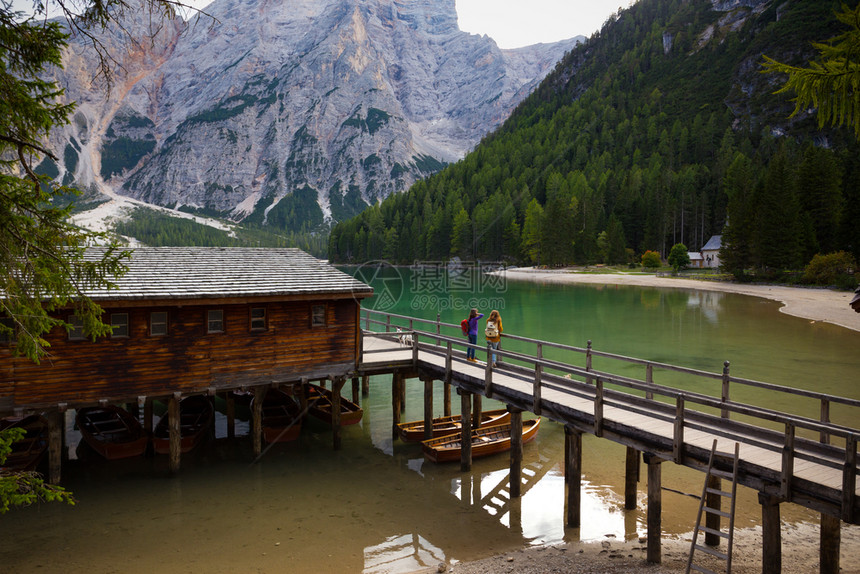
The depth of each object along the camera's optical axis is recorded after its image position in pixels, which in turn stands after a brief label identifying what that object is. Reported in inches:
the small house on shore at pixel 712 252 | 4247.0
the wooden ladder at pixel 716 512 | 382.3
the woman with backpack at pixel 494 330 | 736.3
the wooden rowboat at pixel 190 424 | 738.8
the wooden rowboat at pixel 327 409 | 874.1
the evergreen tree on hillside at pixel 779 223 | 2795.3
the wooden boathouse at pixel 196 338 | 609.0
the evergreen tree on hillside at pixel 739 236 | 3006.9
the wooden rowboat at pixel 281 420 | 800.3
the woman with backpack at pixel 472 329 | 776.3
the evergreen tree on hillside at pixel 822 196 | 2829.7
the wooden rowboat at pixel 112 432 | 716.7
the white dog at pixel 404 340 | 897.8
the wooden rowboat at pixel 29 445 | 644.1
